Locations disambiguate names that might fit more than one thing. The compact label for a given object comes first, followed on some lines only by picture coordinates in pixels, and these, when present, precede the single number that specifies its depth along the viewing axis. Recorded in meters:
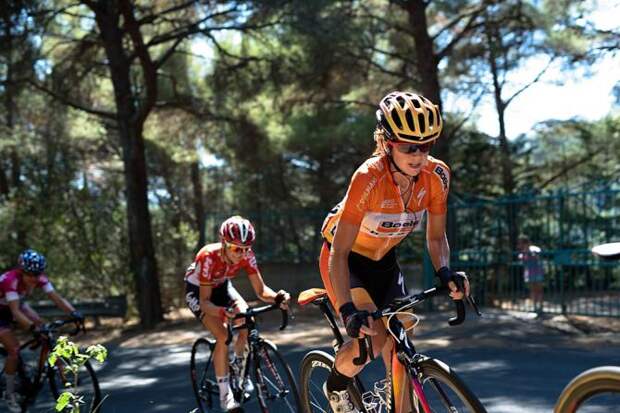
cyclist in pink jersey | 7.70
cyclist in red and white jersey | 6.06
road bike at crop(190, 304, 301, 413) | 5.80
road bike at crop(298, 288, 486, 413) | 3.58
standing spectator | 12.70
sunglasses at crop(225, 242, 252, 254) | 6.10
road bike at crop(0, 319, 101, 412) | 7.48
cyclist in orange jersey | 3.88
